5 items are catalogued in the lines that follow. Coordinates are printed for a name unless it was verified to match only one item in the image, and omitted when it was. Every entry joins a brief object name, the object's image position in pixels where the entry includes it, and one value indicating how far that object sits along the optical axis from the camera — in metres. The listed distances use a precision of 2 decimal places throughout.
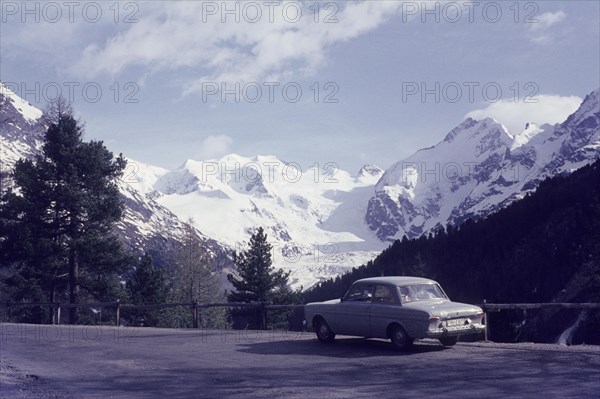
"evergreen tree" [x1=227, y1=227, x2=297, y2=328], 52.25
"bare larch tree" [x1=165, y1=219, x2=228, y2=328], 53.84
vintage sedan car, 16.56
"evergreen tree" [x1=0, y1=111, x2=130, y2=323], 38.19
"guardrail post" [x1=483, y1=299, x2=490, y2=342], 18.22
